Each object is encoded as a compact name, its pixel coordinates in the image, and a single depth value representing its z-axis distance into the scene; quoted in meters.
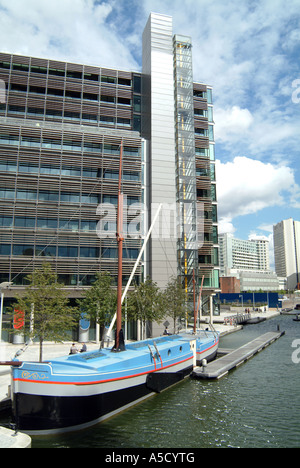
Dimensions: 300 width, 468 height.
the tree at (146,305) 34.47
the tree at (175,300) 41.03
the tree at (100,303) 32.22
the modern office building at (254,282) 180.00
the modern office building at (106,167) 40.56
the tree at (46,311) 22.39
